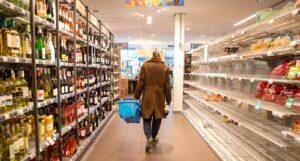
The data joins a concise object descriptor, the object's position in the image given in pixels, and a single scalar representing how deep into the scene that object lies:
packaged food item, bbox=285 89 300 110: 2.22
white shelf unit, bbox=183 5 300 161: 2.56
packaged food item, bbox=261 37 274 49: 3.03
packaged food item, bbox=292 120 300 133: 2.19
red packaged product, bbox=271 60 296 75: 2.70
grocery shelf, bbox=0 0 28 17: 1.68
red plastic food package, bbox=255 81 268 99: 3.25
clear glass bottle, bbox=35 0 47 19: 2.35
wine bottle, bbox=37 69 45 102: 2.33
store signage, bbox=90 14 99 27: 4.39
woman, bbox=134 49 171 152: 3.90
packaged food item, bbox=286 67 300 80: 2.23
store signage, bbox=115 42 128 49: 16.05
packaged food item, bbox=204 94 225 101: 5.43
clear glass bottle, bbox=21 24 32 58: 2.10
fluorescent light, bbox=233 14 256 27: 7.63
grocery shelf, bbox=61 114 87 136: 2.89
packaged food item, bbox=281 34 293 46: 2.52
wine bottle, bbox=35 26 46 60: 2.42
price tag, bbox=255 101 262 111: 2.76
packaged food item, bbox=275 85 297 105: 2.62
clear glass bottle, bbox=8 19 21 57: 1.88
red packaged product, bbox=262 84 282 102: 2.89
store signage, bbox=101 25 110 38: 5.62
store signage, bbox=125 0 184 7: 5.32
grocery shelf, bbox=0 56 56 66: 1.69
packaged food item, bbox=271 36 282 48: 2.74
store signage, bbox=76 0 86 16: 3.49
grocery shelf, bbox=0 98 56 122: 1.69
